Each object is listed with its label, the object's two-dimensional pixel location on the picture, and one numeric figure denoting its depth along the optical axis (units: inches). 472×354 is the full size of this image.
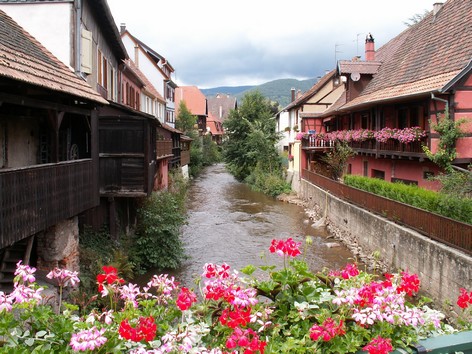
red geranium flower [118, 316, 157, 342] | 90.7
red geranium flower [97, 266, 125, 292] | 115.9
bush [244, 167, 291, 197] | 1355.1
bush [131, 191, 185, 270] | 562.3
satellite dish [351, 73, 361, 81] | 967.8
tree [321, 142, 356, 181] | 948.8
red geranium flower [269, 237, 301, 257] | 122.1
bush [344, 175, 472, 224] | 438.6
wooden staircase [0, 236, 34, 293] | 337.7
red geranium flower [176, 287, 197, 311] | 105.0
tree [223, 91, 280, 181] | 1587.1
